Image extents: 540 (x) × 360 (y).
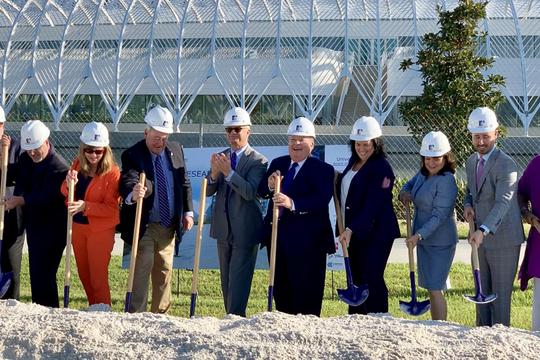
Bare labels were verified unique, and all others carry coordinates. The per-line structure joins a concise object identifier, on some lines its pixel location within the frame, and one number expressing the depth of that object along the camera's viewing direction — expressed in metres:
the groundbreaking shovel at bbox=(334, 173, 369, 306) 7.46
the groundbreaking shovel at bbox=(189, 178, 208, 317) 7.46
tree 16.23
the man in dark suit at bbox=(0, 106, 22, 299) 8.42
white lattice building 28.83
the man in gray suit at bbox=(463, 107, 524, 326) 7.36
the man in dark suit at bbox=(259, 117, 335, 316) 7.68
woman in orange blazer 7.86
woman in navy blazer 7.60
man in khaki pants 7.94
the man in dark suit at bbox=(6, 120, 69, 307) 8.02
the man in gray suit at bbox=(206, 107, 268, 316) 8.02
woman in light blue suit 7.59
